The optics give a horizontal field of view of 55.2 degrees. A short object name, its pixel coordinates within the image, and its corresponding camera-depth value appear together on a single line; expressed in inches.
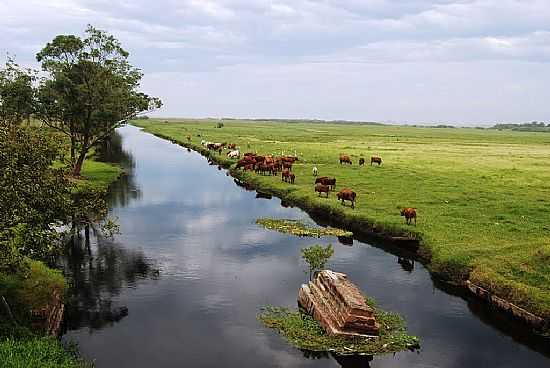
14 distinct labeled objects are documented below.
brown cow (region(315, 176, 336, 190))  1988.3
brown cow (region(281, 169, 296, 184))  2231.8
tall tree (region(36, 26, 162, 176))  2116.1
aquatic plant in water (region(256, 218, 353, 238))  1502.2
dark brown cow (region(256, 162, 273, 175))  2510.8
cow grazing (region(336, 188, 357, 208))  1712.6
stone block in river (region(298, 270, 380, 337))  815.1
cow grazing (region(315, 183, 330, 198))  1882.4
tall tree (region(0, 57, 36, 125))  2129.7
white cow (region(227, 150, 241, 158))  3258.9
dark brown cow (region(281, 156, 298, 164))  2751.2
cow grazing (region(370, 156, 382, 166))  2824.8
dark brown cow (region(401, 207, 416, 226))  1466.9
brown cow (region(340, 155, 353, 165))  2839.6
